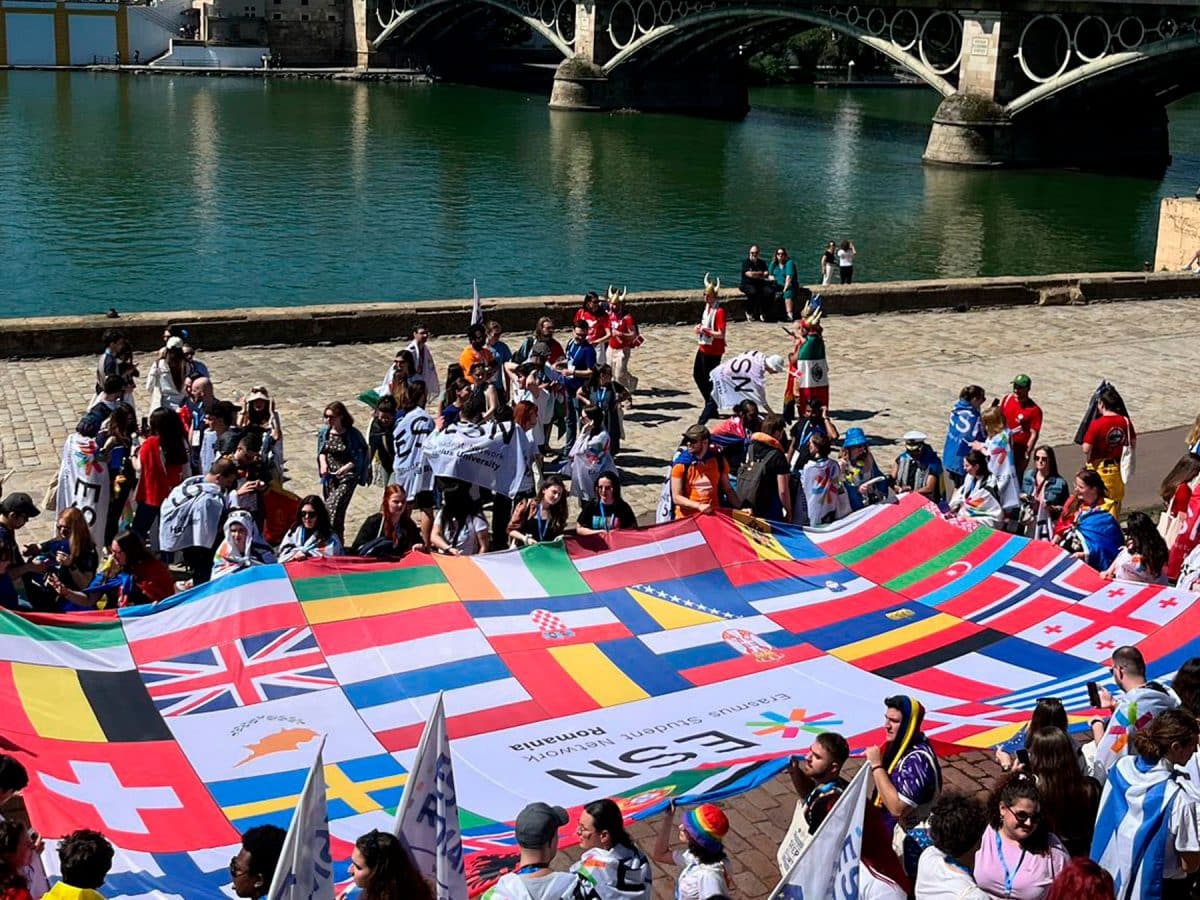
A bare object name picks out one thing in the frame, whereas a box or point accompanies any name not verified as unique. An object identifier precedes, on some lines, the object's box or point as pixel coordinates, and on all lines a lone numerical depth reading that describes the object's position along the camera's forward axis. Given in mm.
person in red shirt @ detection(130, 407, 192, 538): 11227
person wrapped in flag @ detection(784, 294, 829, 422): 14586
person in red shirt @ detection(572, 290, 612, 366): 15922
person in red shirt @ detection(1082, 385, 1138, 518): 12234
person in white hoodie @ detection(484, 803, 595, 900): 5680
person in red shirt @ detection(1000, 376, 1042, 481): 13117
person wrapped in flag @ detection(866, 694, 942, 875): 6641
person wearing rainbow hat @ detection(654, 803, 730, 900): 6117
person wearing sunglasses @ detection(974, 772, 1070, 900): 6008
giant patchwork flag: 7176
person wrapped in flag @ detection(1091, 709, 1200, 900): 6430
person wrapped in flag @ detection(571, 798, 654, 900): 5898
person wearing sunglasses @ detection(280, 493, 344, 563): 9734
